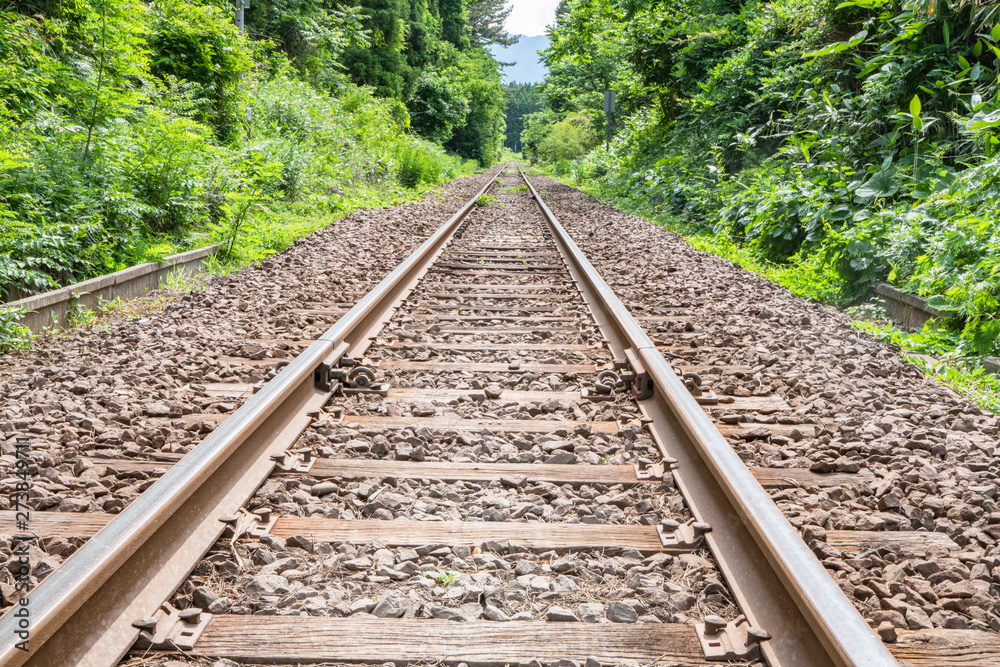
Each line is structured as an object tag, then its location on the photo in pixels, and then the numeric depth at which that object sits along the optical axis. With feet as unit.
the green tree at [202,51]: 33.91
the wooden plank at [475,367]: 13.17
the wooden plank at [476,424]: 10.36
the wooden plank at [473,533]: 7.33
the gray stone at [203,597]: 6.18
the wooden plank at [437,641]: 5.62
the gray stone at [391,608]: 6.14
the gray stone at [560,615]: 6.12
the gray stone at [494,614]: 6.12
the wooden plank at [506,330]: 15.96
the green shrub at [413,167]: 65.21
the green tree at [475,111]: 151.33
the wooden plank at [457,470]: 8.75
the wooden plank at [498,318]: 17.12
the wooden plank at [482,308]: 18.21
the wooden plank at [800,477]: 8.63
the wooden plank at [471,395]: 11.69
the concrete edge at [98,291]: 14.70
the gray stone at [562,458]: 9.30
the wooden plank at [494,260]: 25.85
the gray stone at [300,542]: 7.20
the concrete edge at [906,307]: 16.36
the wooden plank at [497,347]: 14.56
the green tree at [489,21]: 230.48
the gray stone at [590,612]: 6.17
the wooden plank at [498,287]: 21.09
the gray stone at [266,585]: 6.41
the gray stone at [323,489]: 8.33
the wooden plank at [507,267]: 24.62
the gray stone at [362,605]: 6.20
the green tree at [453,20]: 150.92
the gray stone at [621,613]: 6.15
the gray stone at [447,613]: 6.14
